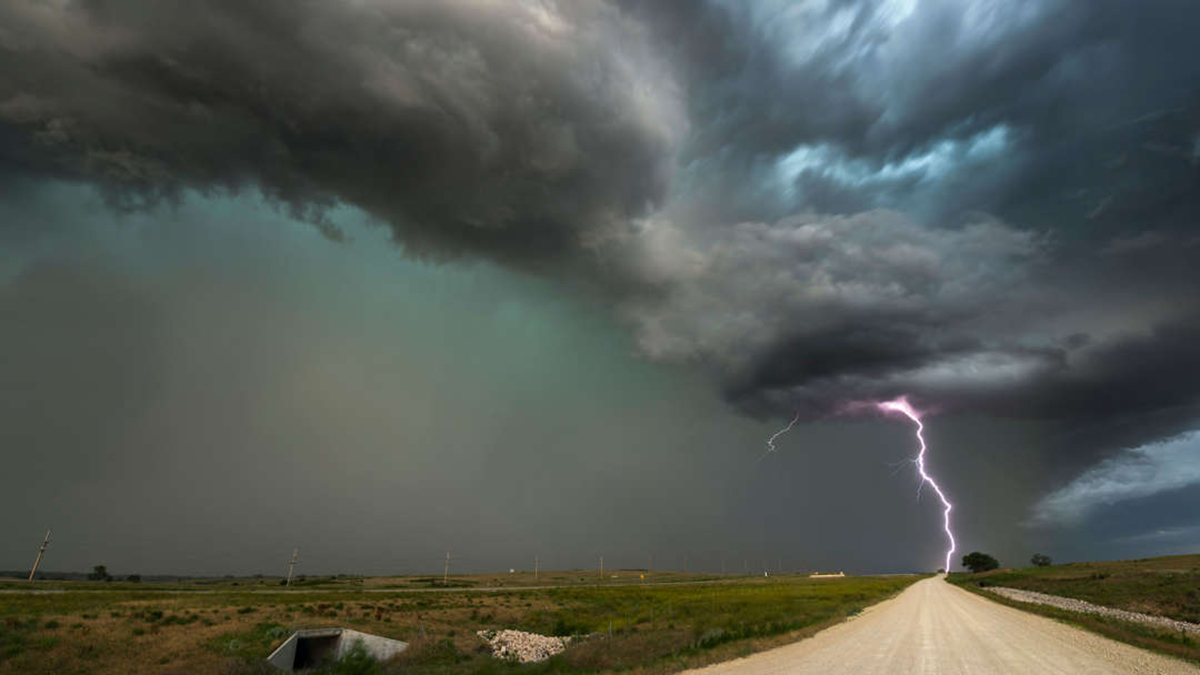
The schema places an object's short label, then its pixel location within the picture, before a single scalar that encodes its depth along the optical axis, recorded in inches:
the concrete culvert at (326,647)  1343.5
